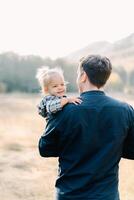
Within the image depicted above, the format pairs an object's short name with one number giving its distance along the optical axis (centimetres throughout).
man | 227
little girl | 251
